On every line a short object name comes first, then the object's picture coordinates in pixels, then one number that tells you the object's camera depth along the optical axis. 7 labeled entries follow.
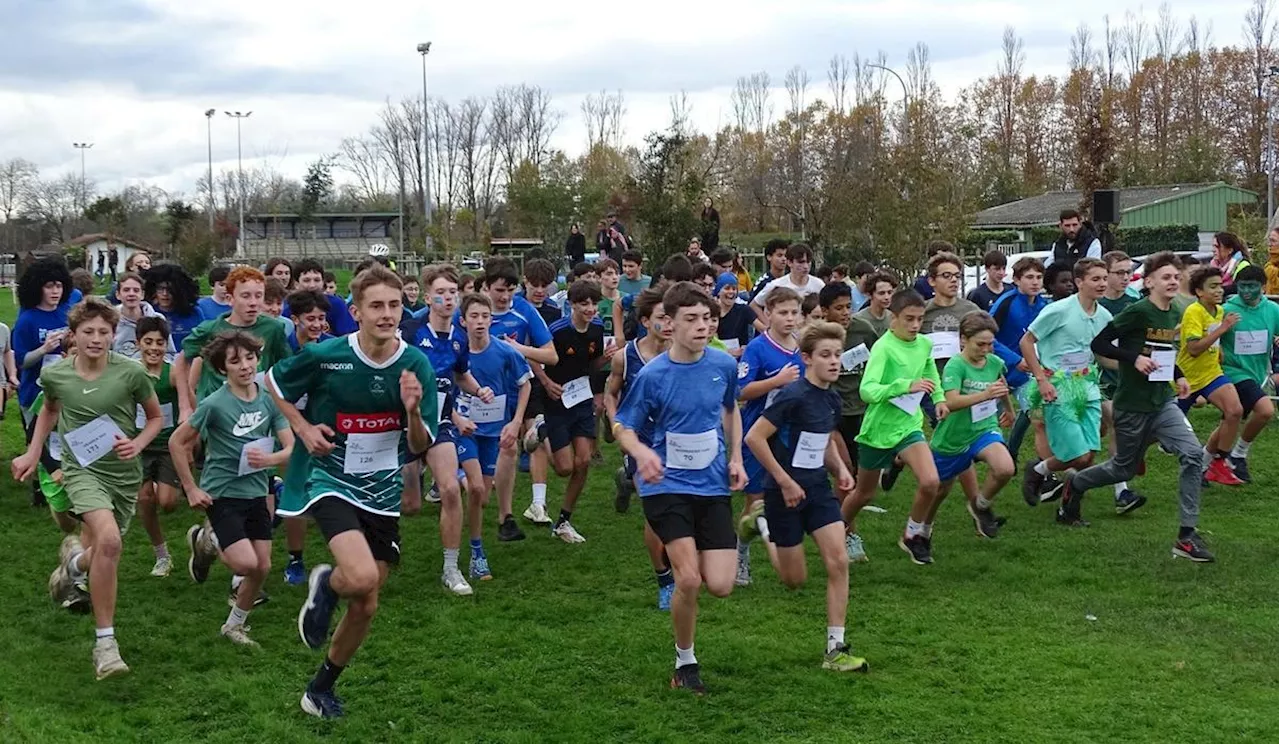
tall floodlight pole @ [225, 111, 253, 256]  65.38
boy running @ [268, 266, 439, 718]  5.70
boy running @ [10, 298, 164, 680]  6.70
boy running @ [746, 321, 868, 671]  6.44
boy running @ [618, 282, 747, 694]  6.07
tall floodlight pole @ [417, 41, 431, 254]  59.51
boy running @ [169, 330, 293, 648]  7.02
